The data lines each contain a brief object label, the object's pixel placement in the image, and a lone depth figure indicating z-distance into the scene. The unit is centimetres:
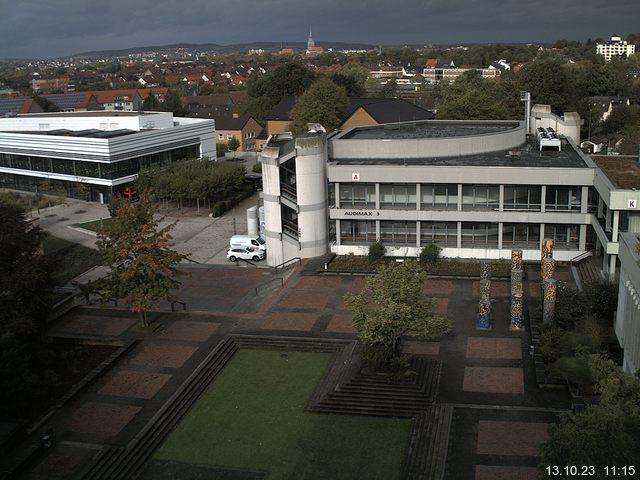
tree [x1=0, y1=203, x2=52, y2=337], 2753
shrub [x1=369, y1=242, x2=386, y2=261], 4203
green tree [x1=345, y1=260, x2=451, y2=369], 2639
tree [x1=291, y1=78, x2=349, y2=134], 8100
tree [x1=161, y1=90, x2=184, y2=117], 11762
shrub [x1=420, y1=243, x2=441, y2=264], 4119
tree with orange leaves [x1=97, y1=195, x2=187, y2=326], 3197
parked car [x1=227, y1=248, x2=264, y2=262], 4450
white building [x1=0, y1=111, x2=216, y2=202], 6444
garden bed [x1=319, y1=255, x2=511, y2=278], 3972
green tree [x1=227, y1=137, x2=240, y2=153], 9412
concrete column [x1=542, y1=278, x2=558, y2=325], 3038
